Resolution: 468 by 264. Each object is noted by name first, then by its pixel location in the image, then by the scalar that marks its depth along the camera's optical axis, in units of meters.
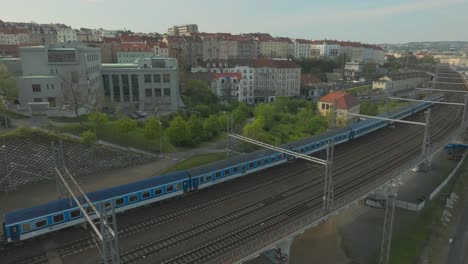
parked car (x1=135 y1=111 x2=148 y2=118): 56.62
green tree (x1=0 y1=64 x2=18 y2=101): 50.31
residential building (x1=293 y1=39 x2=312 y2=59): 159.25
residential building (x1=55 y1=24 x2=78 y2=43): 128.38
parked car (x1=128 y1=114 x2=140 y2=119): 55.44
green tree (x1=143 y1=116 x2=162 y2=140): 41.34
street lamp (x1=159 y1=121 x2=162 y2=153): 41.72
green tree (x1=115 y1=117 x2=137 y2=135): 40.31
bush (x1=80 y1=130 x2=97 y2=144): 36.28
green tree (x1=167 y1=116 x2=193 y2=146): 44.88
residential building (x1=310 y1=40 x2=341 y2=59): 162.75
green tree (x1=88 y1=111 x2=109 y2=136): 39.88
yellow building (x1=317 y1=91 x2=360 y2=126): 60.50
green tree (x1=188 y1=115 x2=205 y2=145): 47.19
